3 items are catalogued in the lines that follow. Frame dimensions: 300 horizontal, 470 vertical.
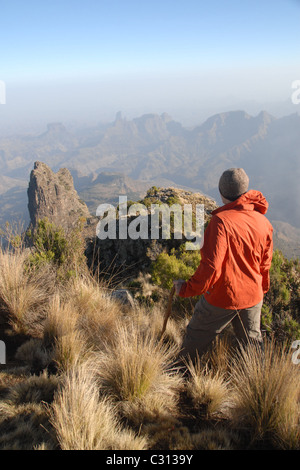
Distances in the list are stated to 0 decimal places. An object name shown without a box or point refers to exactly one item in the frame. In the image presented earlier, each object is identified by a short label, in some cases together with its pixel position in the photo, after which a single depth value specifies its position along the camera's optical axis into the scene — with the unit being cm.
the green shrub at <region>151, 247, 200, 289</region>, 538
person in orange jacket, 255
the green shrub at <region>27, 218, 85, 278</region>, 546
